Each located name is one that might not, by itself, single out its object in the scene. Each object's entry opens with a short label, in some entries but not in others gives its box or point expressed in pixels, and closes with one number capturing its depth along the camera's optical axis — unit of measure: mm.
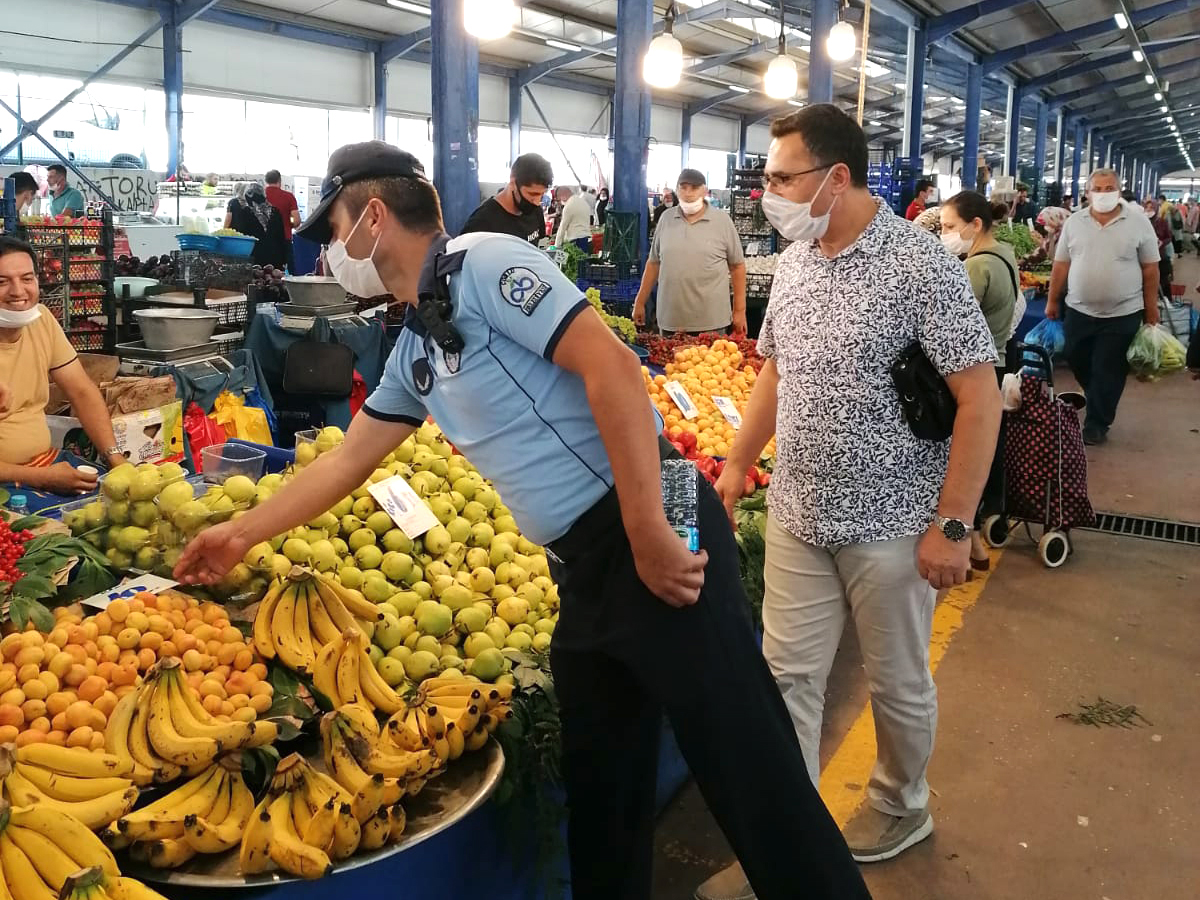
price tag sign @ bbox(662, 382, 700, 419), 4797
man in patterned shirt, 2365
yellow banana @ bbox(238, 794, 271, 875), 1604
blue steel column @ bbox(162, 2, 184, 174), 16406
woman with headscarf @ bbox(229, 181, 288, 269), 10094
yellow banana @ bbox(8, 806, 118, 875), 1457
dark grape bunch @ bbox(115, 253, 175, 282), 6699
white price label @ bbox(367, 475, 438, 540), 2812
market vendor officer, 1718
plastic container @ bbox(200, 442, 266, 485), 2943
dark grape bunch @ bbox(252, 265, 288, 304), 6238
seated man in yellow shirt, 3734
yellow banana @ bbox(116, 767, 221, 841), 1600
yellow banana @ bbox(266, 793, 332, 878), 1586
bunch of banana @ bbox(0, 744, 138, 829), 1548
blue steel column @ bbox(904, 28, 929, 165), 16281
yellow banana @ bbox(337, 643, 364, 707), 2124
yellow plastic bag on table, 4936
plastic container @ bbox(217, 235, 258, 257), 7684
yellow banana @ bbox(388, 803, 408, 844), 1755
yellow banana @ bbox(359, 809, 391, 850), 1724
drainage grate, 5977
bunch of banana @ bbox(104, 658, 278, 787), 1753
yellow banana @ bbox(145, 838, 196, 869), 1604
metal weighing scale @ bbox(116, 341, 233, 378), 4809
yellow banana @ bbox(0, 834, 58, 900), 1398
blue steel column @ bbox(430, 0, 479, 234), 7629
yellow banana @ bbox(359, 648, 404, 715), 2162
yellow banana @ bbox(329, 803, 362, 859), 1671
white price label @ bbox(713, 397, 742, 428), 4770
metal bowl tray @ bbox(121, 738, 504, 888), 1603
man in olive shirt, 6516
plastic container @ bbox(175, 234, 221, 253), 7609
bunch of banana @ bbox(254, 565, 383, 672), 2186
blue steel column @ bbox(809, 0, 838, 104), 12938
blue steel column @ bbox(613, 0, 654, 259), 9992
